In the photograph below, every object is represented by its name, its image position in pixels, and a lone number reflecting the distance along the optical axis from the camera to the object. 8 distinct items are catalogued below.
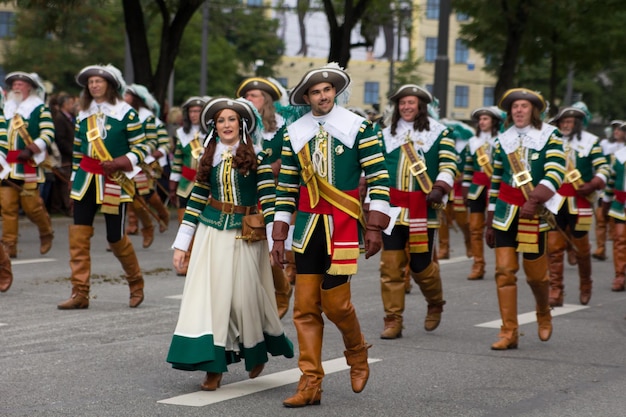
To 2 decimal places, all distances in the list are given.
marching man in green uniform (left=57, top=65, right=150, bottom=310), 11.00
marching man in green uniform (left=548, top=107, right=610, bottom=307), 13.02
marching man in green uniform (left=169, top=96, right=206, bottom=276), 14.97
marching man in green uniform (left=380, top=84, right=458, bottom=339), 10.21
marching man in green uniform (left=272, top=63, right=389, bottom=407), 7.42
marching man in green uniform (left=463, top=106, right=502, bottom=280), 15.34
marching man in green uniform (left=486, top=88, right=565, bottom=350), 9.66
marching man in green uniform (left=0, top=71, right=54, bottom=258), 13.91
